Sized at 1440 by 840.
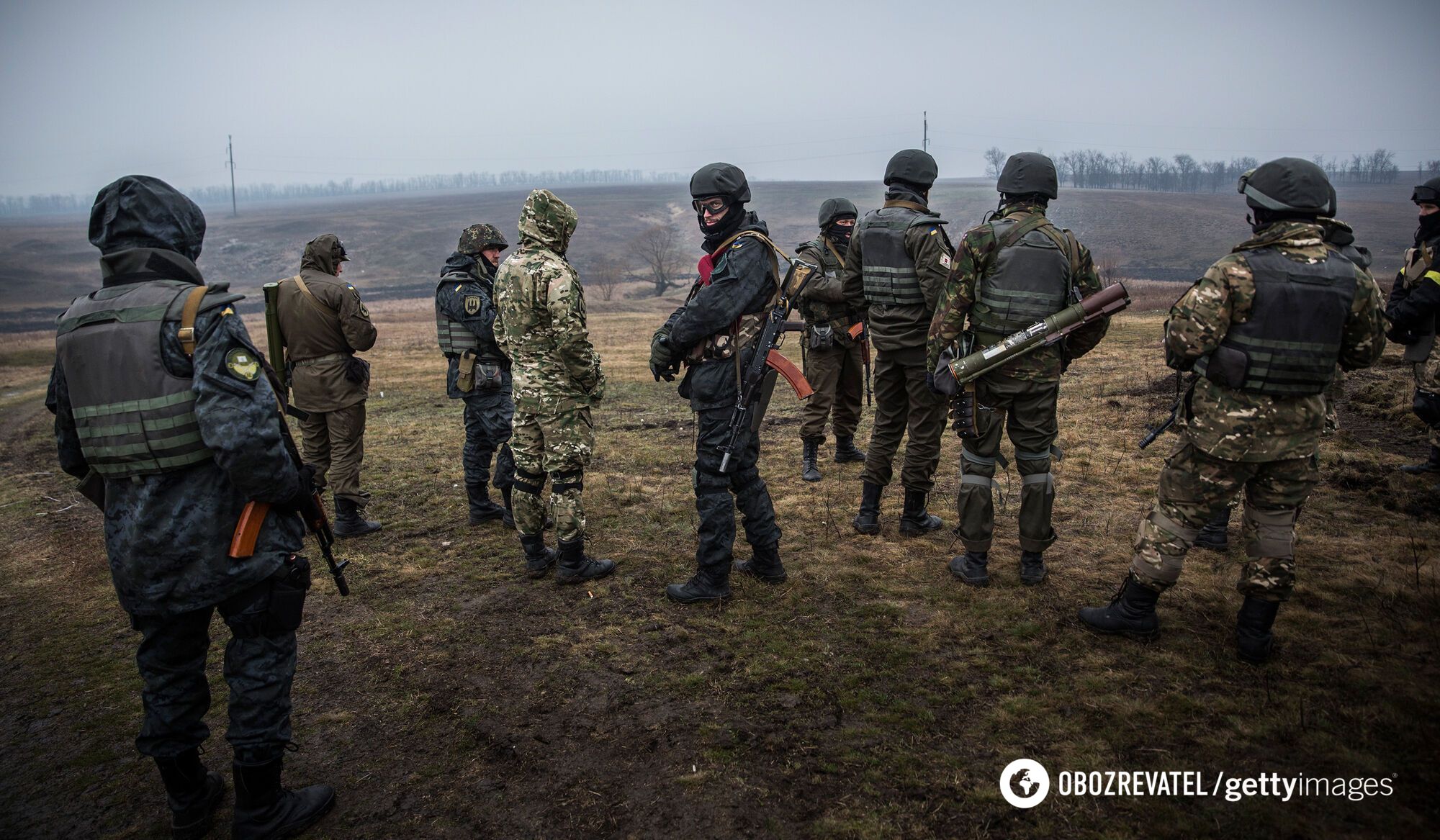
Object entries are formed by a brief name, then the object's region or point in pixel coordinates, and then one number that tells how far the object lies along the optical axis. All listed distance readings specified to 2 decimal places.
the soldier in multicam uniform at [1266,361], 3.72
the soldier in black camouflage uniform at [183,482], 3.08
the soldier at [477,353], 6.54
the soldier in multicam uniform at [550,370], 5.26
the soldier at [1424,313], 6.33
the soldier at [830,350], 7.57
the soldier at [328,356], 6.45
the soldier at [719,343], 4.78
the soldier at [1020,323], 4.80
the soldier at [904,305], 5.64
